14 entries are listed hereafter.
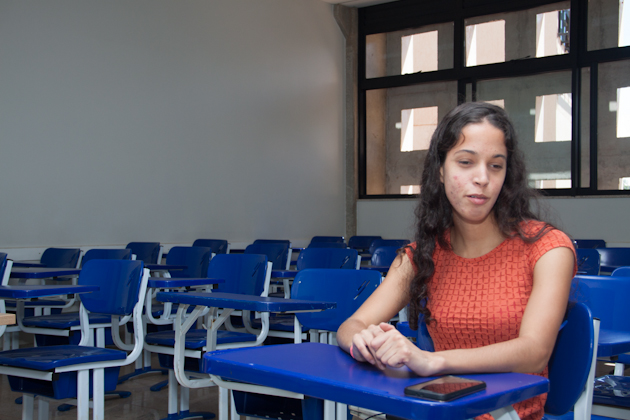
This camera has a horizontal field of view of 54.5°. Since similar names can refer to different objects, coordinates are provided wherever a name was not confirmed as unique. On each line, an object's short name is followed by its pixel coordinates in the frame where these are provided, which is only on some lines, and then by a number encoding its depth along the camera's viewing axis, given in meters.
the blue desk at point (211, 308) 2.08
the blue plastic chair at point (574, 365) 1.29
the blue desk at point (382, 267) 4.09
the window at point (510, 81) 7.56
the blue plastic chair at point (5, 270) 3.34
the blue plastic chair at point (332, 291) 2.46
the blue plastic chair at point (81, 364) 2.30
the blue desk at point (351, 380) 0.80
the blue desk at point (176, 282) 3.09
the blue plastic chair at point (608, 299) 2.07
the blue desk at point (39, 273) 3.48
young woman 1.21
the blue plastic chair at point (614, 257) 4.73
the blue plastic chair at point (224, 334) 2.86
